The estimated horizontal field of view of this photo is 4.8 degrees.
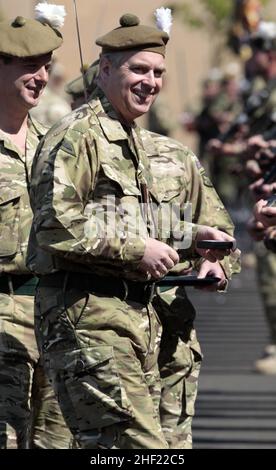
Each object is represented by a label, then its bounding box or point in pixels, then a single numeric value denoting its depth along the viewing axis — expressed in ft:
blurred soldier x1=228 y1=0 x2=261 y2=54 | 100.15
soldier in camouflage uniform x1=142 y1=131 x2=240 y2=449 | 44.36
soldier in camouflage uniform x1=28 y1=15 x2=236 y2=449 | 38.23
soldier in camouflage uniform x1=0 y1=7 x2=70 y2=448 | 43.76
